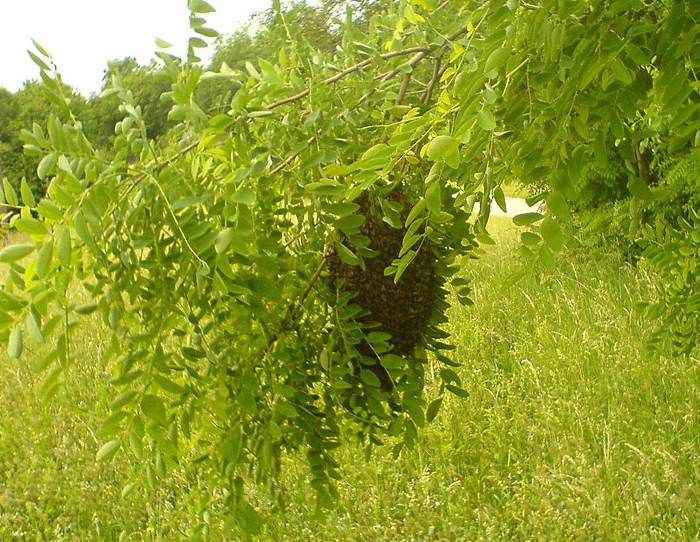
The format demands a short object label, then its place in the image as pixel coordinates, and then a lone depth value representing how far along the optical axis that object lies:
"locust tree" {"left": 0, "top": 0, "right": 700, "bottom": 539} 0.63
